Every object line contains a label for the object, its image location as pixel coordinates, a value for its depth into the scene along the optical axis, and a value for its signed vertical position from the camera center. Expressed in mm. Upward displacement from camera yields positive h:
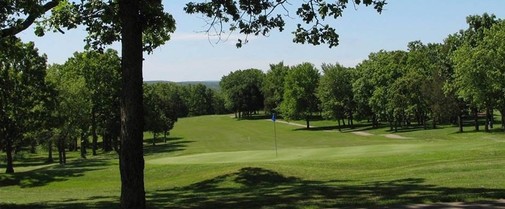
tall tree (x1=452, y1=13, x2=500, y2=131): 54125 +3697
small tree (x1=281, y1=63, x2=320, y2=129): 93625 +4582
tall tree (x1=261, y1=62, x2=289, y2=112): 116812 +7435
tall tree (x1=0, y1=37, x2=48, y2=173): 36916 +2130
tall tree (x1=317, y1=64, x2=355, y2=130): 86312 +3818
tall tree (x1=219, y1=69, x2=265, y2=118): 133250 +7077
